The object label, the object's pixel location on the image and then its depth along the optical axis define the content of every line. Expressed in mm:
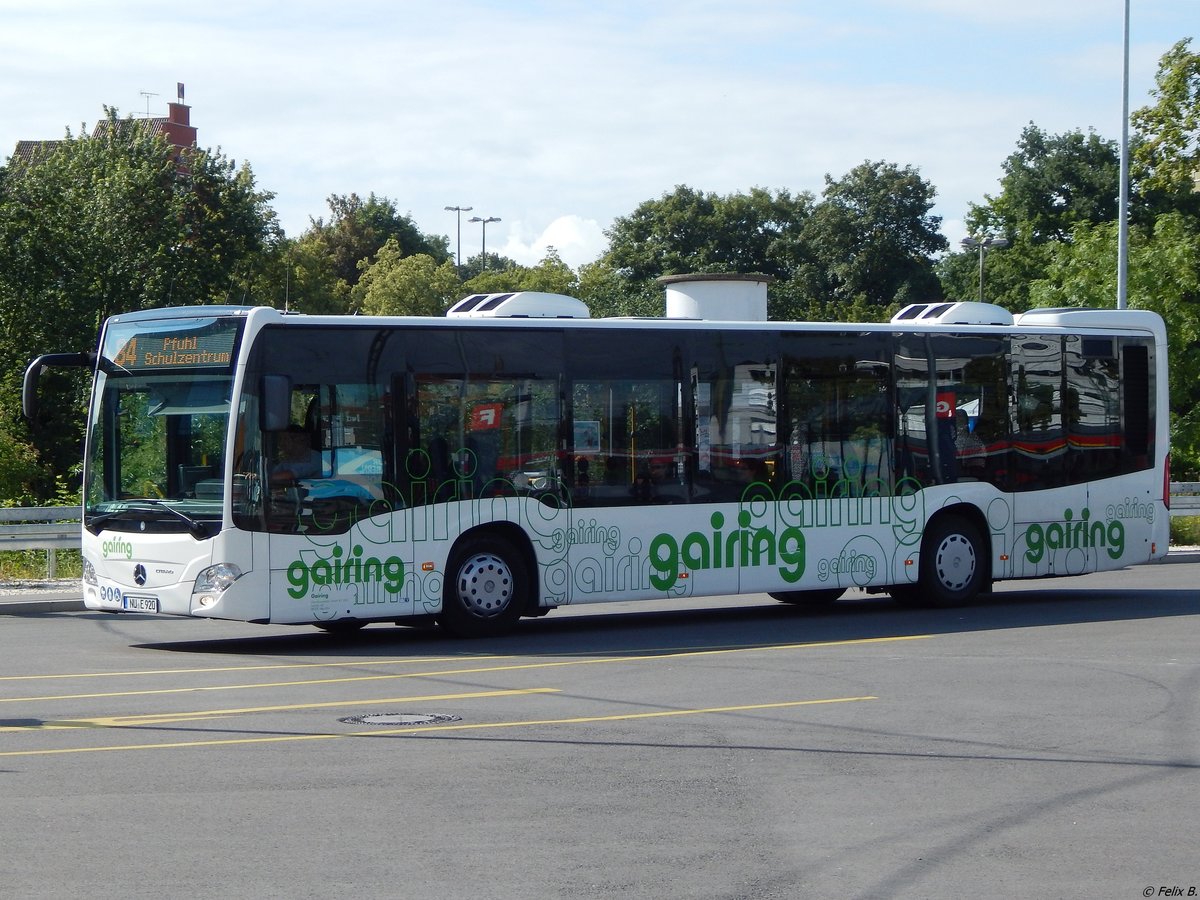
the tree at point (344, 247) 72938
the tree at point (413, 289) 72625
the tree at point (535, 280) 90188
